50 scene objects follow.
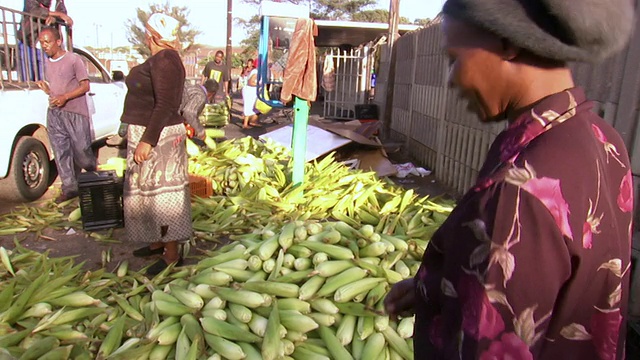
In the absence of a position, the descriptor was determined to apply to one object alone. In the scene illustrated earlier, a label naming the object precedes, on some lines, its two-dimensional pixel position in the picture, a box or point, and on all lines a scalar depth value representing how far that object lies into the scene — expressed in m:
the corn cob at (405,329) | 2.45
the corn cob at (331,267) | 2.74
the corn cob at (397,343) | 2.37
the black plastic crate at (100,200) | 4.54
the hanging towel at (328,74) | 14.00
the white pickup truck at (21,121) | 5.09
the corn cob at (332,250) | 2.91
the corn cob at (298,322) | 2.36
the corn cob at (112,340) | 2.29
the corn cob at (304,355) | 2.26
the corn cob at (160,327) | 2.36
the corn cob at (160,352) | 2.29
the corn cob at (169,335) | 2.34
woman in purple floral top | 0.84
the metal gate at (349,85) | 15.20
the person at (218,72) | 12.82
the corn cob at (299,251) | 2.95
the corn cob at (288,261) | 2.90
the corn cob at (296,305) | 2.52
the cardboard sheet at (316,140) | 7.01
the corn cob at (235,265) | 2.88
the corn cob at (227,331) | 2.30
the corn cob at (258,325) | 2.35
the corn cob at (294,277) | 2.74
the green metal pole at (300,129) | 5.39
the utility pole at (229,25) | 17.81
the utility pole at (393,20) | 10.00
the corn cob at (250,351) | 2.22
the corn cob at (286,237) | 3.04
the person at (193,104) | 4.99
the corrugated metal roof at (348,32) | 14.29
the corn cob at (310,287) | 2.58
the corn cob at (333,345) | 2.29
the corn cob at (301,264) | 2.86
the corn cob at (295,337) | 2.36
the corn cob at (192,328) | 2.30
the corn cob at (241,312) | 2.40
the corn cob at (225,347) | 2.20
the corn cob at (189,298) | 2.52
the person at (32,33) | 5.62
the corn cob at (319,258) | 2.85
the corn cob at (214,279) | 2.73
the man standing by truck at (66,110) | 5.21
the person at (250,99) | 12.27
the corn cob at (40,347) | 2.24
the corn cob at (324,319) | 2.47
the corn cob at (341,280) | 2.64
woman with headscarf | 3.45
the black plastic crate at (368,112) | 12.05
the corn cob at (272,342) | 2.20
